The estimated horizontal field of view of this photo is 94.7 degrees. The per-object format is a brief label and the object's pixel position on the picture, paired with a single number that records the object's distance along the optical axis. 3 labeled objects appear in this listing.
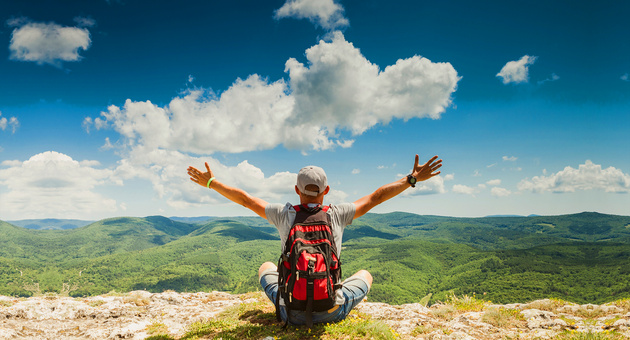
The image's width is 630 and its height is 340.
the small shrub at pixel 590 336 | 5.20
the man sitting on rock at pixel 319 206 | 4.84
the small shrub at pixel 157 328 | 6.31
